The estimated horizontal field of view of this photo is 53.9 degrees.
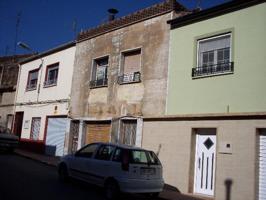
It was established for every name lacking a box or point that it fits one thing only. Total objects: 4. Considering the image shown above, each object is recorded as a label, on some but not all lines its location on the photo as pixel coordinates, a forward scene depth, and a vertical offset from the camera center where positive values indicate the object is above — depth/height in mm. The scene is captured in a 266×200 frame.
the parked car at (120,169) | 7082 -1051
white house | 15240 +1719
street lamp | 16924 +5037
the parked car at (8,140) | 14908 -917
